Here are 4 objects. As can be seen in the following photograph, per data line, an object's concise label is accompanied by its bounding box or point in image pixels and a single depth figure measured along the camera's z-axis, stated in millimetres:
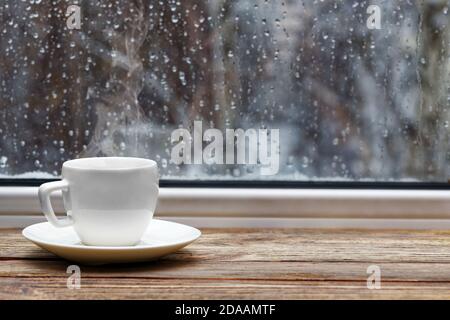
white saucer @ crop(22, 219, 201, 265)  1518
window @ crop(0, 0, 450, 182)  1765
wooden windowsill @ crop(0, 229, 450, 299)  1477
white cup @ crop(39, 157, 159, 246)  1522
